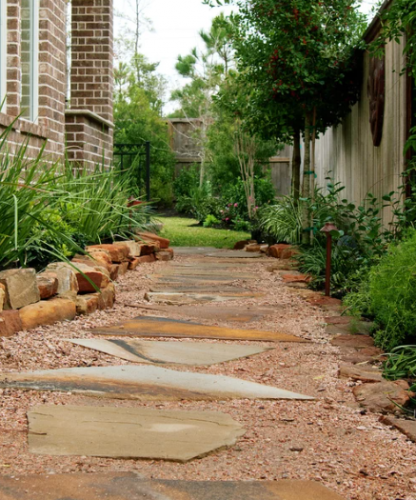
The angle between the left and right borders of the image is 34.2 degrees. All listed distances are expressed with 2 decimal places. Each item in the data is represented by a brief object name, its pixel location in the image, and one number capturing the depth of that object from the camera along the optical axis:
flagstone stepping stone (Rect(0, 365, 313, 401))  2.55
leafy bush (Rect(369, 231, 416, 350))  3.16
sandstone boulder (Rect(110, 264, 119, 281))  5.49
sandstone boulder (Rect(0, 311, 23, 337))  3.28
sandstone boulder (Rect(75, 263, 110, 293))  4.28
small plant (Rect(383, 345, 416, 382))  2.85
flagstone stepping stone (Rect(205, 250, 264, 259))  8.12
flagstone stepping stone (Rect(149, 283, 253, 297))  5.31
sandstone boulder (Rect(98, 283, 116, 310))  4.33
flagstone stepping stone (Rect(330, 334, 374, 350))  3.48
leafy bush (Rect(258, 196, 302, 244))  8.16
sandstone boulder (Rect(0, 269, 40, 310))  3.43
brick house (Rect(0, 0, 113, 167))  5.77
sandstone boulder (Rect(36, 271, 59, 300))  3.77
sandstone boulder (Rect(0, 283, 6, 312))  3.36
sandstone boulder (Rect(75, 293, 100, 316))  4.08
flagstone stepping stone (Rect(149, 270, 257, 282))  6.00
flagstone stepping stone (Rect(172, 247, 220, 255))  8.57
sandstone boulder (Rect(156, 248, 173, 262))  7.57
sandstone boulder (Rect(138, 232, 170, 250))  7.71
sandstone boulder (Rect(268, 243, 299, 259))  7.63
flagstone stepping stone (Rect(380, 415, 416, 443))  2.17
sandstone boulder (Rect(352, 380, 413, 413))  2.47
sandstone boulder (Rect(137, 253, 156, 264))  7.13
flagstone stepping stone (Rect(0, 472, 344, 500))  1.65
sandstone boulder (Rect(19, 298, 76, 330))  3.53
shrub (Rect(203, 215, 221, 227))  13.86
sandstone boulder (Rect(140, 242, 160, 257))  7.27
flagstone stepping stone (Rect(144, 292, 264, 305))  4.81
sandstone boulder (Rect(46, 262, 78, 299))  4.02
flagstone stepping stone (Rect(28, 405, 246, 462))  1.95
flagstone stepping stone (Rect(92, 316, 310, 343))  3.63
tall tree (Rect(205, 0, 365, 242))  6.81
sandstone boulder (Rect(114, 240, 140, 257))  6.68
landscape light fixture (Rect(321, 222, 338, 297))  5.07
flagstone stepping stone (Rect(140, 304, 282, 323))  4.26
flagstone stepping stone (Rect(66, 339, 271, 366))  3.11
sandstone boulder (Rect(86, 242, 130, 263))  5.59
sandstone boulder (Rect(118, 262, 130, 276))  6.14
